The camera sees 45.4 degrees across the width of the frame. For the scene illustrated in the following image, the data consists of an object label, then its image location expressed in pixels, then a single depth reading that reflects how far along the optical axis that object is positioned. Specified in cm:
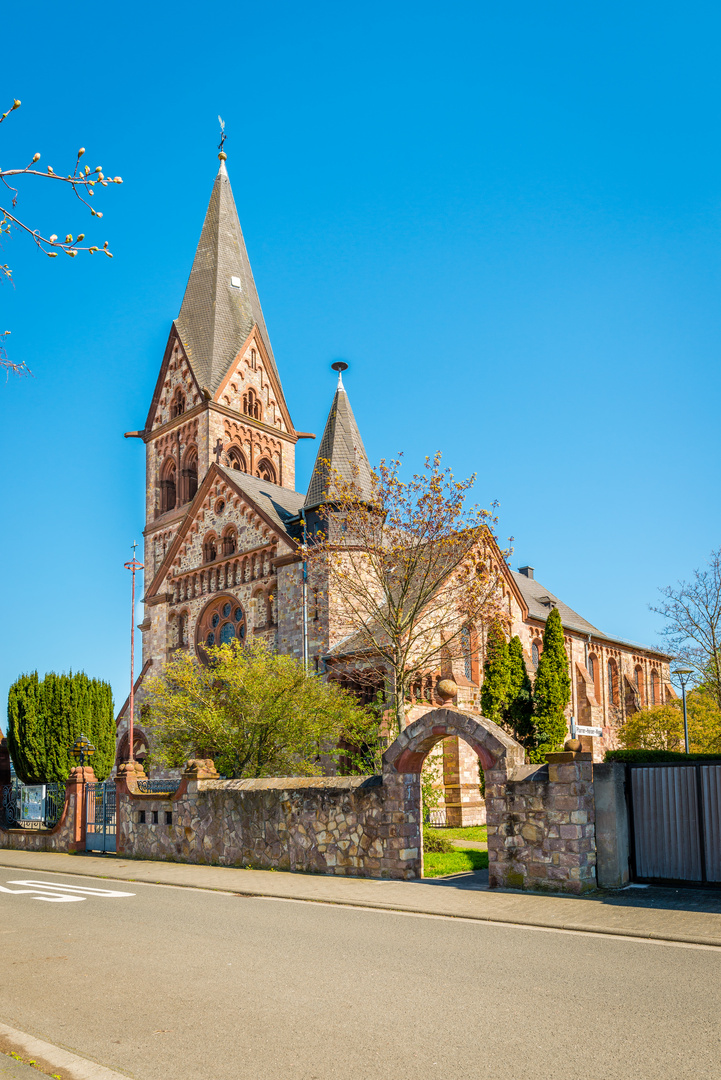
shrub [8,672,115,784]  3159
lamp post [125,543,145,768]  3766
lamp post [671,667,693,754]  3233
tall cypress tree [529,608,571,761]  3000
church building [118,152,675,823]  3478
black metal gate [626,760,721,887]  1216
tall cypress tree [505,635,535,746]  3011
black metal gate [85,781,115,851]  2147
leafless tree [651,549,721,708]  3422
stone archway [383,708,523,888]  1328
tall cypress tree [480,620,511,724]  2955
